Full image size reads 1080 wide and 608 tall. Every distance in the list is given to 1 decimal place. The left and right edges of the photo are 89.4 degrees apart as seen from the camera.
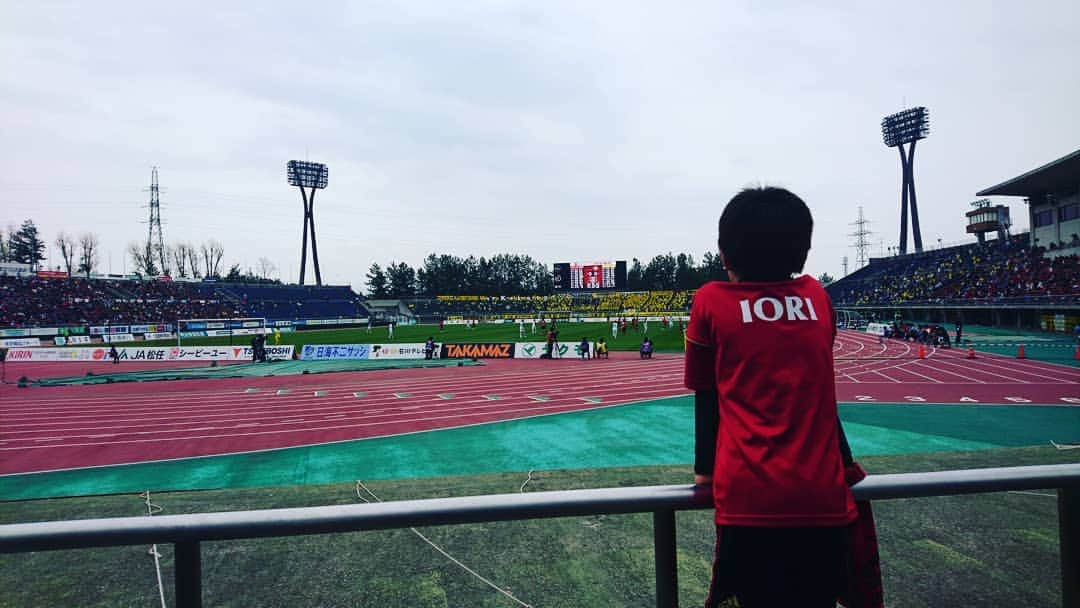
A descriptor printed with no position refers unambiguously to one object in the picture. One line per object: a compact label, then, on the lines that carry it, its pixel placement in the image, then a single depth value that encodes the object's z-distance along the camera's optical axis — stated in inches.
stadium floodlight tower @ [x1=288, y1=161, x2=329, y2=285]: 3796.8
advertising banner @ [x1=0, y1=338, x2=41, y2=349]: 1817.2
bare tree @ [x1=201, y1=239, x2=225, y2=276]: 4891.7
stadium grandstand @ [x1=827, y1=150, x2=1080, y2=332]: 1549.0
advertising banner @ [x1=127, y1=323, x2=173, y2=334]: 2186.5
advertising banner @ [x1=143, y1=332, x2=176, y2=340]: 2115.8
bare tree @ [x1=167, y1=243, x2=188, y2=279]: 4756.4
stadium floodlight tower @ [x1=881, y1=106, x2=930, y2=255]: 3107.8
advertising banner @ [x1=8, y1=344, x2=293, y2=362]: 1380.4
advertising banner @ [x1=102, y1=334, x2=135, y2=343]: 2031.3
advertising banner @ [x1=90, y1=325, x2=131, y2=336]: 2079.2
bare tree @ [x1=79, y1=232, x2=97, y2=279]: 4394.7
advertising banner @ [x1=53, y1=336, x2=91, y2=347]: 1916.8
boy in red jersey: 60.9
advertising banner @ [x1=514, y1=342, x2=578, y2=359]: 1270.9
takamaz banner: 1300.4
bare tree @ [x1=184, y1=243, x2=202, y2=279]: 4795.8
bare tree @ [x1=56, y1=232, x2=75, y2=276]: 4313.2
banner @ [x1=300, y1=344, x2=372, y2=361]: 1357.0
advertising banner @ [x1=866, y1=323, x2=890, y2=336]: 1625.2
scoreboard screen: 2568.9
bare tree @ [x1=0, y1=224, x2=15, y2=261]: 4094.5
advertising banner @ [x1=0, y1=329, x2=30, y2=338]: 1909.9
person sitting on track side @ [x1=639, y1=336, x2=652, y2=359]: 1174.1
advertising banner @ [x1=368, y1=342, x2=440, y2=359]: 1349.7
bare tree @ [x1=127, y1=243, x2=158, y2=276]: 4542.3
